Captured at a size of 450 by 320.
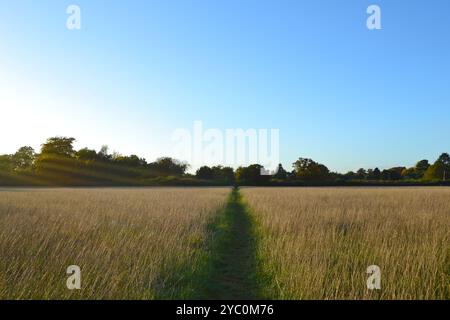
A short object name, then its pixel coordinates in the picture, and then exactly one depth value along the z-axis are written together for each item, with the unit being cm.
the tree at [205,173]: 10525
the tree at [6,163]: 10467
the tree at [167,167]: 10281
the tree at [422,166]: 13375
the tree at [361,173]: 12950
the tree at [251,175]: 9544
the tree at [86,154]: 9641
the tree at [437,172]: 10925
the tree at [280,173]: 11316
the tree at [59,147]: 9704
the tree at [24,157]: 11494
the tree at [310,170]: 11188
